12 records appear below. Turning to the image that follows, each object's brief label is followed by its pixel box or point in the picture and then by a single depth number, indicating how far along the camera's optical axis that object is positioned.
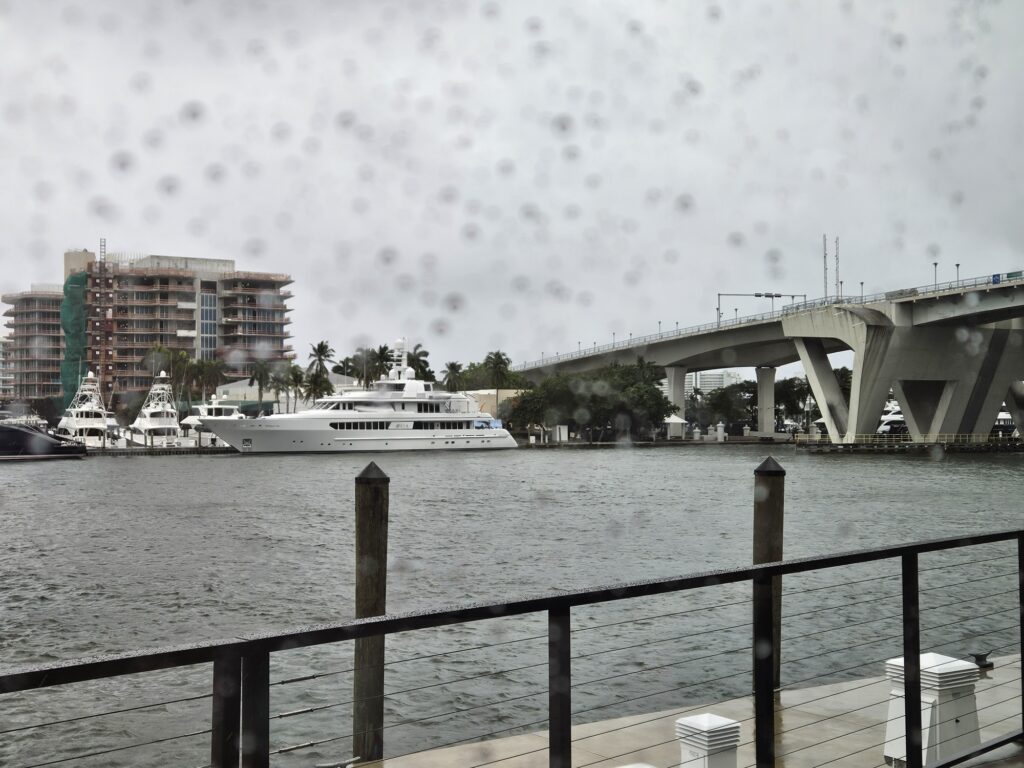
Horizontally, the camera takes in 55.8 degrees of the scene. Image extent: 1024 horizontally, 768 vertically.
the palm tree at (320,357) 125.75
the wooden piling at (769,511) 9.26
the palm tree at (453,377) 132.55
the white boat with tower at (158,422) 95.88
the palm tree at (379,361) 114.25
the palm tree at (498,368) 121.38
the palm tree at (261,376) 109.89
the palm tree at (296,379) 115.38
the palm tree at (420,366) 122.75
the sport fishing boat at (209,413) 85.47
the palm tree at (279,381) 112.31
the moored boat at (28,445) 76.19
